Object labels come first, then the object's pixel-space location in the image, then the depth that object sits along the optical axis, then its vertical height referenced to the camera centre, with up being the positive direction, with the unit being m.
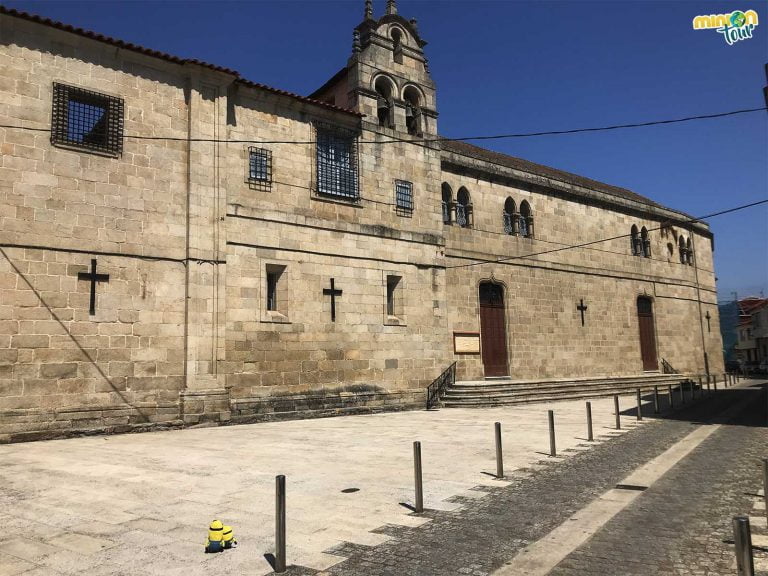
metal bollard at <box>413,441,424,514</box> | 6.13 -1.38
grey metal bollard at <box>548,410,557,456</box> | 9.48 -1.42
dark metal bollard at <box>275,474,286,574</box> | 4.44 -1.30
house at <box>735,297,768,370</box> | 59.54 +2.23
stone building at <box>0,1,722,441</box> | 12.20 +3.34
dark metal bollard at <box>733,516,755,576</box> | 3.32 -1.15
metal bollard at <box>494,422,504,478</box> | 7.83 -1.40
